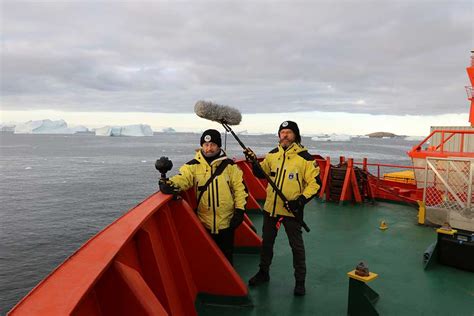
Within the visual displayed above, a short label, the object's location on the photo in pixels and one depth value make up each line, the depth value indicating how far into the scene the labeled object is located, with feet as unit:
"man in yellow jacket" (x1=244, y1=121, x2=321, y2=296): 12.75
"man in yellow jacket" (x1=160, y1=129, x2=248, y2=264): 12.01
